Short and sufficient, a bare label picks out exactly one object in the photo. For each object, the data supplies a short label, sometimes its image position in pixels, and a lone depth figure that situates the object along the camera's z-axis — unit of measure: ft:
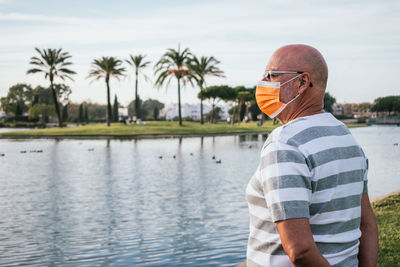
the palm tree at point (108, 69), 206.39
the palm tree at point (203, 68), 234.38
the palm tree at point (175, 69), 199.62
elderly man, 5.94
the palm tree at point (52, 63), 206.28
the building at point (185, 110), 606.96
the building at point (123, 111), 481.42
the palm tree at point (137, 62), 210.18
